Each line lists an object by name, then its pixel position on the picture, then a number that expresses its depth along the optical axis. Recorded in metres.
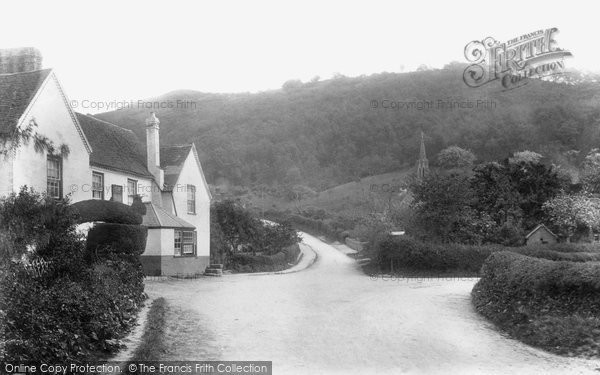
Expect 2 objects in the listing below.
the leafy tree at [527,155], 63.10
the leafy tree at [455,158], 74.69
